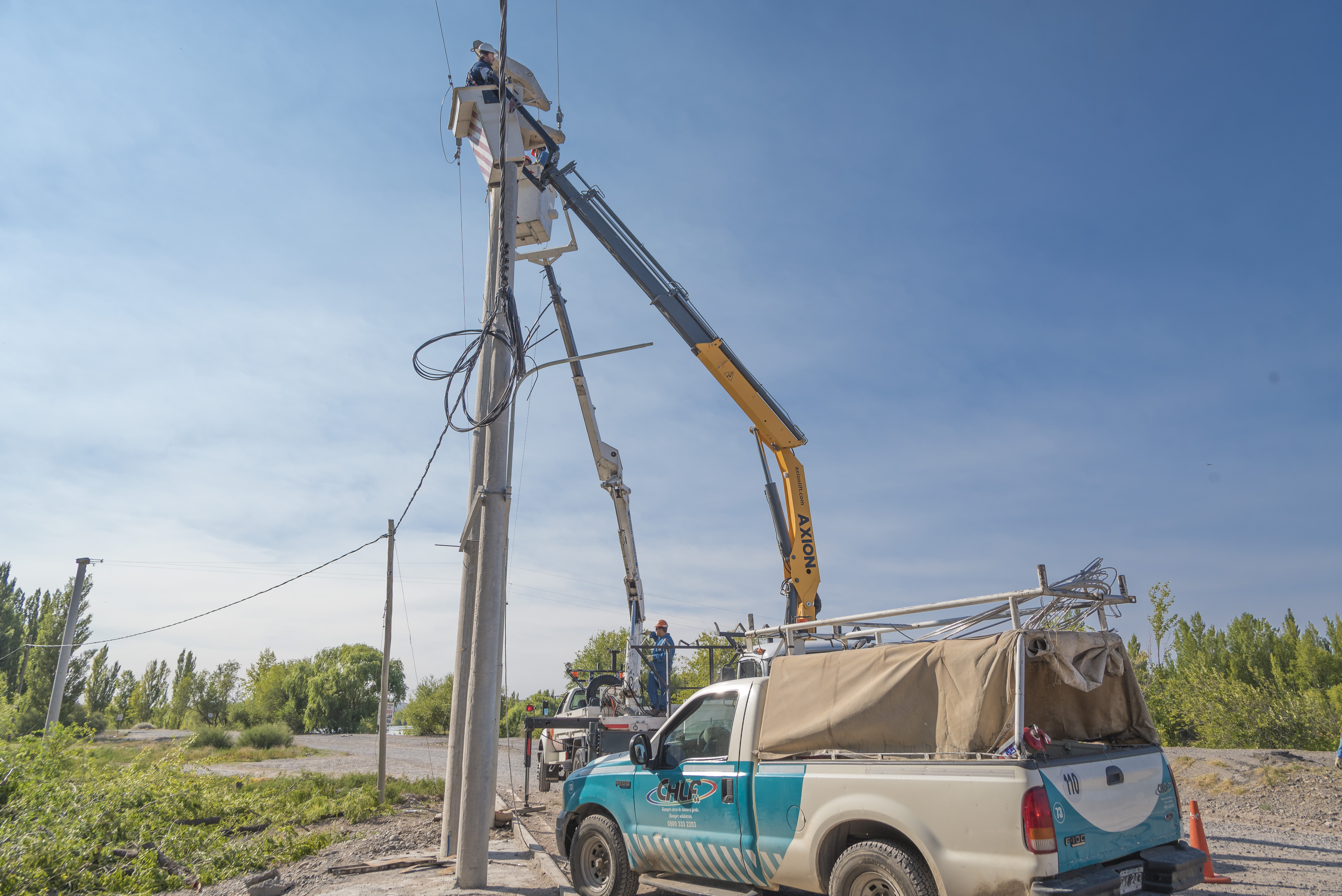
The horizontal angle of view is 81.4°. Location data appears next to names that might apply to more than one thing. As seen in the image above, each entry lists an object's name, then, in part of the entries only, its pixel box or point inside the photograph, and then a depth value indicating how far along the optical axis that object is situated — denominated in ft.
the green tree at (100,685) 177.37
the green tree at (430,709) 167.94
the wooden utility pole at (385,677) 49.96
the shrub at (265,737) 121.08
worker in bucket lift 35.37
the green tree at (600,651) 155.33
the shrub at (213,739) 120.88
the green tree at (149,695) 216.13
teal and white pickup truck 15.65
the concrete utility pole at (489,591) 24.94
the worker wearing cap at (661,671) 59.26
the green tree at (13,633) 156.25
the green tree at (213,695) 202.49
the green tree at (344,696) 208.44
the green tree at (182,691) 202.08
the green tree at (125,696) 196.03
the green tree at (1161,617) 94.38
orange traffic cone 26.43
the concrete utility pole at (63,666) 81.05
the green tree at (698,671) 105.70
